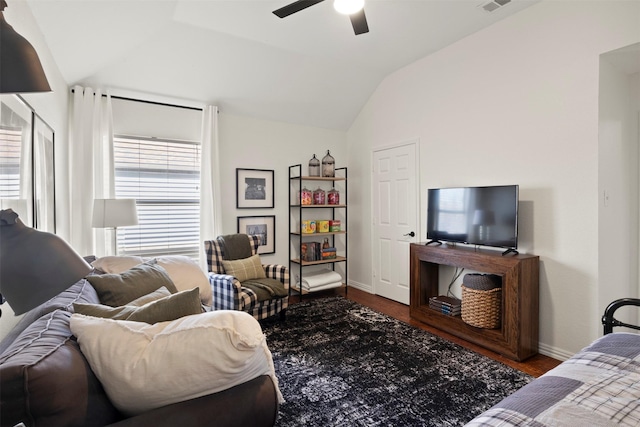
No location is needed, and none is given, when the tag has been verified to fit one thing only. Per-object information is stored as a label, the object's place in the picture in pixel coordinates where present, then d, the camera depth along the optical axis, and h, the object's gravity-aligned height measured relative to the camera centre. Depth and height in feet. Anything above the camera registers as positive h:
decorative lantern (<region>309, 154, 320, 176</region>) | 16.08 +2.00
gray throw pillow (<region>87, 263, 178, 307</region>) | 6.37 -1.50
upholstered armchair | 10.55 -2.64
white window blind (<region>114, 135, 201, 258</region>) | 12.53 +0.66
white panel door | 13.97 -0.38
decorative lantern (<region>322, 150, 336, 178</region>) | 16.29 +2.01
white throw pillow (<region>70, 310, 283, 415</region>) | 3.30 -1.46
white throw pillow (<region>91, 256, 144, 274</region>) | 8.04 -1.32
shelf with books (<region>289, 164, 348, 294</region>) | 15.65 -0.71
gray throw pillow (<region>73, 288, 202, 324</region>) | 4.45 -1.37
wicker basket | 9.95 -2.78
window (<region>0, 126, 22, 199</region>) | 4.84 +0.72
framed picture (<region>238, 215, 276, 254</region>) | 14.88 -0.90
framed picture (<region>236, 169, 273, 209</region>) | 14.73 +0.89
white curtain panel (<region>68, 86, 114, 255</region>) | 11.19 +1.53
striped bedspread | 3.09 -1.91
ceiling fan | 7.27 +4.37
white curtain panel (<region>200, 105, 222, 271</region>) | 13.53 +1.06
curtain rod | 12.18 +4.03
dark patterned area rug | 6.82 -4.07
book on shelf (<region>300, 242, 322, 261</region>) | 15.72 -1.99
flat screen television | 9.79 -0.25
